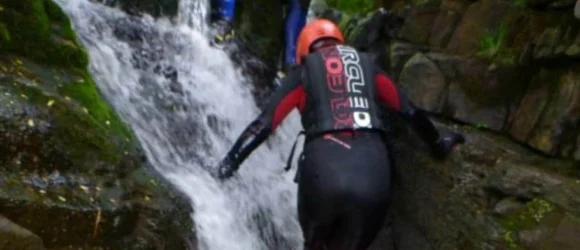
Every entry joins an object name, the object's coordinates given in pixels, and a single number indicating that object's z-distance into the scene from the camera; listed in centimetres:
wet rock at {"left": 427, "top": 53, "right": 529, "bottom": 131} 621
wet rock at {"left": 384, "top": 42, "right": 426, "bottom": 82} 703
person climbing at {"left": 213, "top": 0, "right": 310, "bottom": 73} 909
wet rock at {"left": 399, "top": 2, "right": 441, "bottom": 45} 727
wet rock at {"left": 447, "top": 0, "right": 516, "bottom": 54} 666
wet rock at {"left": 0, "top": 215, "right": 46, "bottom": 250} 395
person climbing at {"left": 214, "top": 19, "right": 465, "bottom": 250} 477
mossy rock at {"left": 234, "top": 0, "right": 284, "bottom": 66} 931
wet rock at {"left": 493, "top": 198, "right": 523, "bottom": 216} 536
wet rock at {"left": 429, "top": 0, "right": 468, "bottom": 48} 704
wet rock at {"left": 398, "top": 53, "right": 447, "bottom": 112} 659
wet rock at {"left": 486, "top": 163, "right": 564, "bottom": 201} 523
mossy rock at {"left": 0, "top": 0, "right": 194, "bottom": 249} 461
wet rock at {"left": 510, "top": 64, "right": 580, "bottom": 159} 546
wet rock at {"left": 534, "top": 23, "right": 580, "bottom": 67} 557
